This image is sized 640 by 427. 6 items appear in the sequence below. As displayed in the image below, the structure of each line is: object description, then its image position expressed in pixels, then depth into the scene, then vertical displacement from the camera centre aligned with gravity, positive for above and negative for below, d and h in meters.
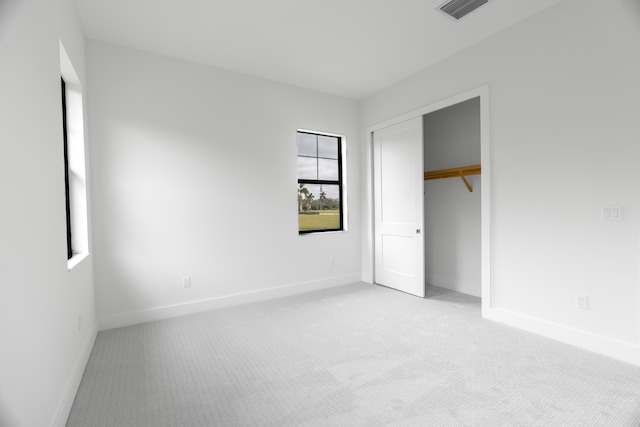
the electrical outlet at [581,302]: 2.45 -0.77
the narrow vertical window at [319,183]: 4.36 +0.35
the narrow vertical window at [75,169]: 2.57 +0.35
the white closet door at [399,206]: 3.85 +0.00
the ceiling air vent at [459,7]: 2.48 +1.59
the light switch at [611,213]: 2.27 -0.08
